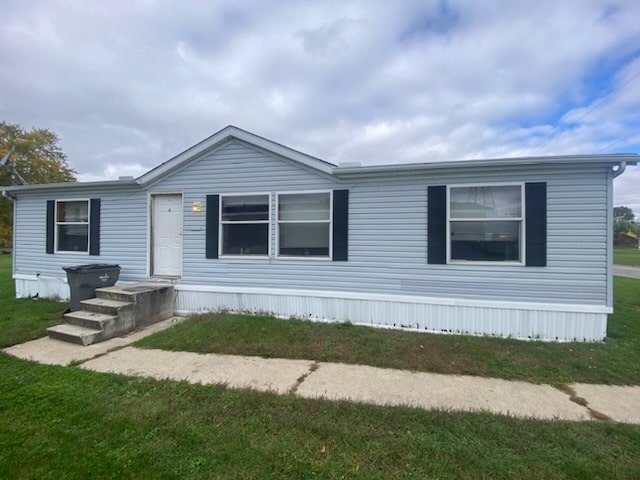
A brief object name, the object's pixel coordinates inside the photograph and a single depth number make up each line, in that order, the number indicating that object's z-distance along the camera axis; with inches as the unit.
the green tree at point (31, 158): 1181.1
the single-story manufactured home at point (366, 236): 201.8
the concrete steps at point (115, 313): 199.3
